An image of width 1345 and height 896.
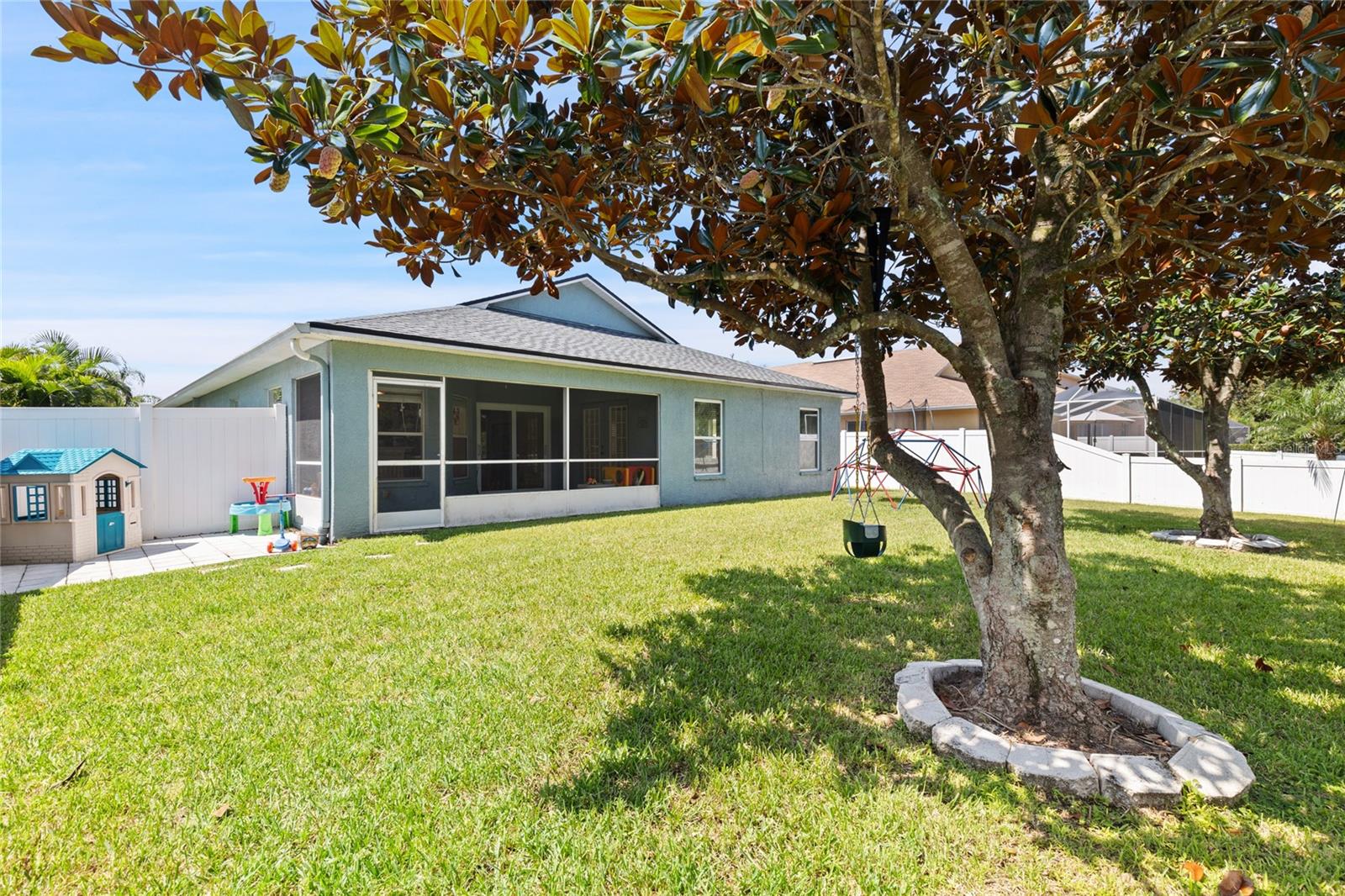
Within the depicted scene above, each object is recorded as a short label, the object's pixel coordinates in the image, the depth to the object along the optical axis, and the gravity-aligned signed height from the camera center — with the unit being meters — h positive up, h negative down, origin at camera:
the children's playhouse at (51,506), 6.46 -0.58
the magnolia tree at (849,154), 1.91 +1.25
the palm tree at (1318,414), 15.95 +0.97
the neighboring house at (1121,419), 20.39 +1.12
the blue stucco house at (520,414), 8.52 +0.79
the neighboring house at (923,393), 21.55 +2.15
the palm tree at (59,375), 11.70 +1.76
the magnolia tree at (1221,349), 6.76 +1.32
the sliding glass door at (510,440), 13.22 +0.27
